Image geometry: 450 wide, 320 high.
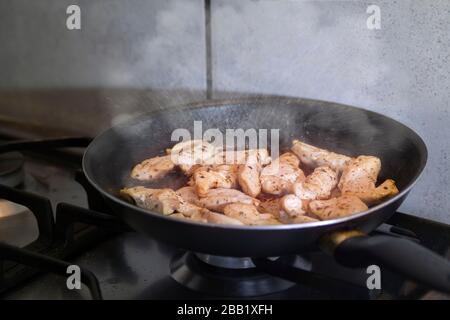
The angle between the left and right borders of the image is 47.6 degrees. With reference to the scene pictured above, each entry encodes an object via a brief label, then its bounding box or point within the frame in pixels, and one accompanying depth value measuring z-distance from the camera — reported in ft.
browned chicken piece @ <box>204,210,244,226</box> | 2.82
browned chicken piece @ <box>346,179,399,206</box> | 3.10
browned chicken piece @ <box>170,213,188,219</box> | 2.99
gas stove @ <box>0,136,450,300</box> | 2.94
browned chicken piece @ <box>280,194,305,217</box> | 3.01
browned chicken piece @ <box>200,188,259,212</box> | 3.22
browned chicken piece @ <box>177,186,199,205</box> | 3.34
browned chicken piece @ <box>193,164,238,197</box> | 3.37
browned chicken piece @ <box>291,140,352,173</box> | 3.56
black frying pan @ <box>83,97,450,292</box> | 2.36
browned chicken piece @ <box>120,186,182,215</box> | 3.08
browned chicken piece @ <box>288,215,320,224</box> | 2.86
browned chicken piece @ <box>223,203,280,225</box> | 2.93
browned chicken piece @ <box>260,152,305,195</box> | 3.40
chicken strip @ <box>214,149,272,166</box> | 3.68
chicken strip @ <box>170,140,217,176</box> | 3.69
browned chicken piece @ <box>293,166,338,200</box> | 3.25
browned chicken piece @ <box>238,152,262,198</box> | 3.39
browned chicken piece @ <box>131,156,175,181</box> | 3.58
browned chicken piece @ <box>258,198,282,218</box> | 3.16
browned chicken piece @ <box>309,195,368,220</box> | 2.89
